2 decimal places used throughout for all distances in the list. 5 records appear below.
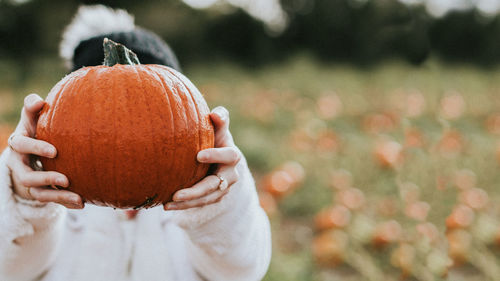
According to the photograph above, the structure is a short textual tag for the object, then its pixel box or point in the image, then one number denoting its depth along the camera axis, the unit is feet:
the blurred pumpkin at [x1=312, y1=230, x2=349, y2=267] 9.96
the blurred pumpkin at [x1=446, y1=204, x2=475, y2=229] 10.77
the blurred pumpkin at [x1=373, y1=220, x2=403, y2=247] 10.22
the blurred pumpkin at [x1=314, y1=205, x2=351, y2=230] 10.80
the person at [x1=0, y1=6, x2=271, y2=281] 3.47
